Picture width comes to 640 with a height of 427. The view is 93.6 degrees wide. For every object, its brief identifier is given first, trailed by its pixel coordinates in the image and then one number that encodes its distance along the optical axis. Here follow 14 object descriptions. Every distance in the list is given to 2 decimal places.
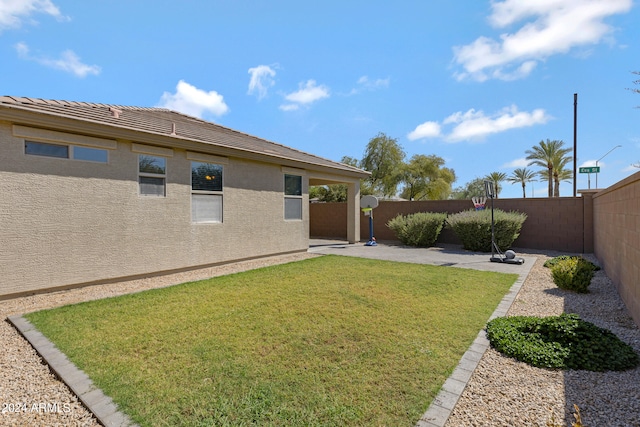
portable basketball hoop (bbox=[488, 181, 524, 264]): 9.51
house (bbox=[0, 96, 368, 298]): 5.64
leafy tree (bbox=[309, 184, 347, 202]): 29.17
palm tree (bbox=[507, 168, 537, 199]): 40.98
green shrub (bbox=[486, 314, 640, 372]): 3.28
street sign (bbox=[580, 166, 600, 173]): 15.41
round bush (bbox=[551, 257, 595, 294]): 6.21
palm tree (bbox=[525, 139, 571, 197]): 27.66
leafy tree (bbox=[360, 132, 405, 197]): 37.00
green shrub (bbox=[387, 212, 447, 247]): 13.68
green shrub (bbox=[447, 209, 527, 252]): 11.66
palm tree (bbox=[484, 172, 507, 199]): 42.70
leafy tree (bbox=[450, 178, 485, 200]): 56.16
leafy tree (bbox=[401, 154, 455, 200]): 37.16
